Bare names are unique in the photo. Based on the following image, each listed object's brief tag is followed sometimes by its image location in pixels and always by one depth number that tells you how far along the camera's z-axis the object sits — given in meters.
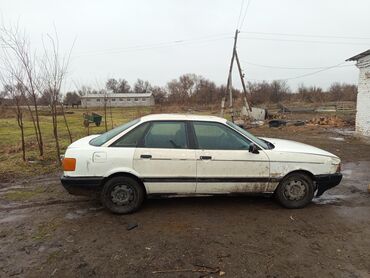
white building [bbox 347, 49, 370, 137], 13.76
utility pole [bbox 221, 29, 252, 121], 21.17
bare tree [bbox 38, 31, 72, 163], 8.40
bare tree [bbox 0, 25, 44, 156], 7.95
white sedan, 4.42
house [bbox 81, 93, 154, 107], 74.56
